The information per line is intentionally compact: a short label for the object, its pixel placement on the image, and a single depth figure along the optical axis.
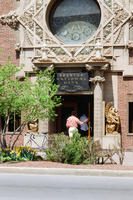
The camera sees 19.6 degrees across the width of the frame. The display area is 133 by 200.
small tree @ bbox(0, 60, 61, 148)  13.58
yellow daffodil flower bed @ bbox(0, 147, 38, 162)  13.47
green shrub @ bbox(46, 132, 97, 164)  12.93
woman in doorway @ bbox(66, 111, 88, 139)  18.06
